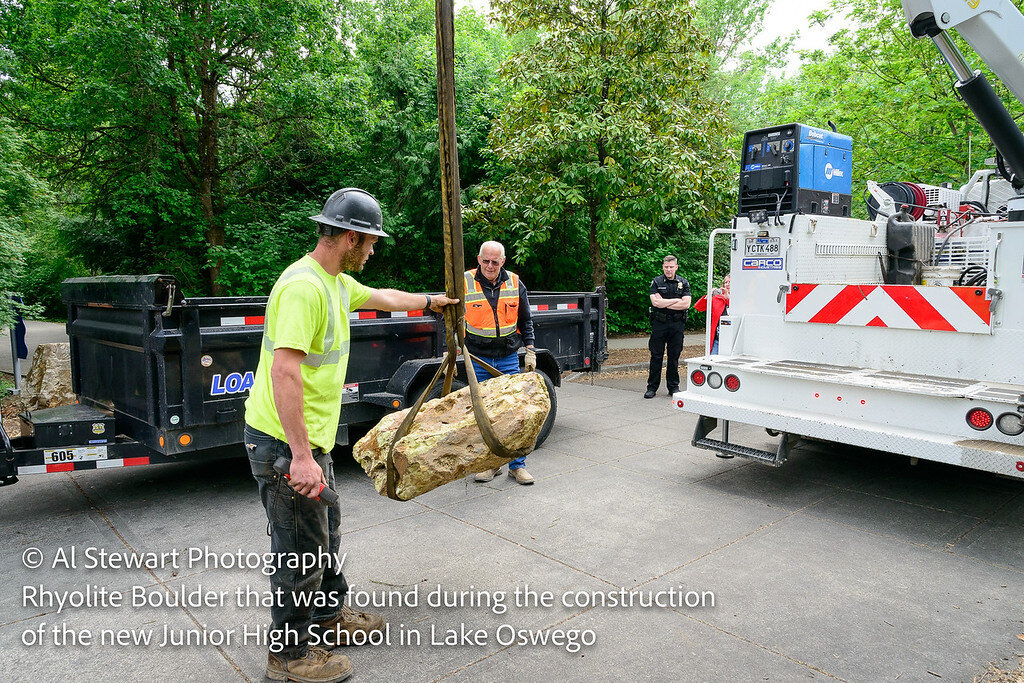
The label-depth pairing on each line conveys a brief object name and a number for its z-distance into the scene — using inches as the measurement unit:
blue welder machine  233.1
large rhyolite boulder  132.4
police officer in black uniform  375.9
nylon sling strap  116.4
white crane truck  181.5
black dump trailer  185.6
